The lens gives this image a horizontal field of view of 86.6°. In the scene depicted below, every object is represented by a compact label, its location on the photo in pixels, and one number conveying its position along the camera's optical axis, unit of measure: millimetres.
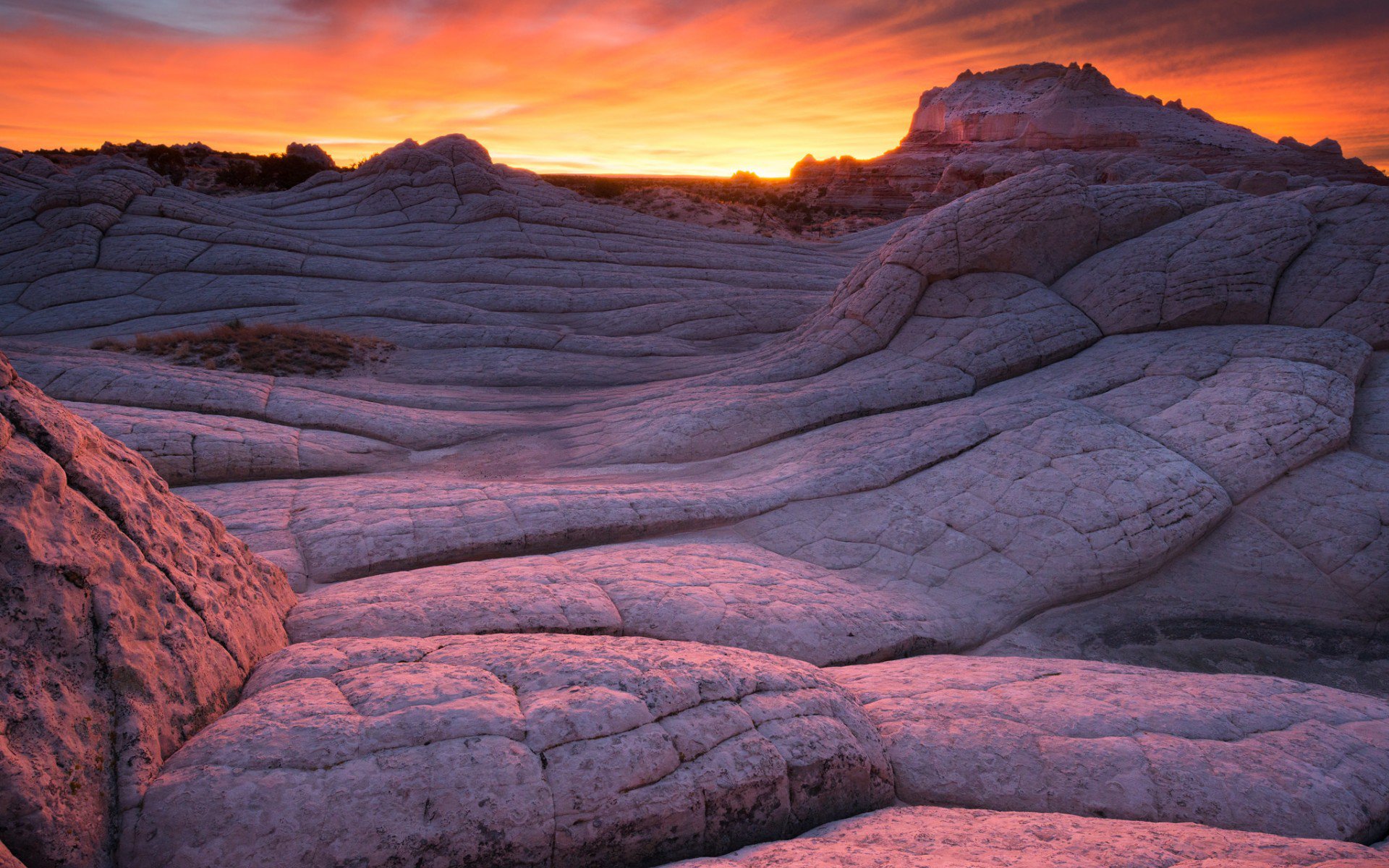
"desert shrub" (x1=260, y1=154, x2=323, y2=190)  39156
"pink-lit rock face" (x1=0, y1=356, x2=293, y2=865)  2834
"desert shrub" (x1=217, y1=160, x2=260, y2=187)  38938
